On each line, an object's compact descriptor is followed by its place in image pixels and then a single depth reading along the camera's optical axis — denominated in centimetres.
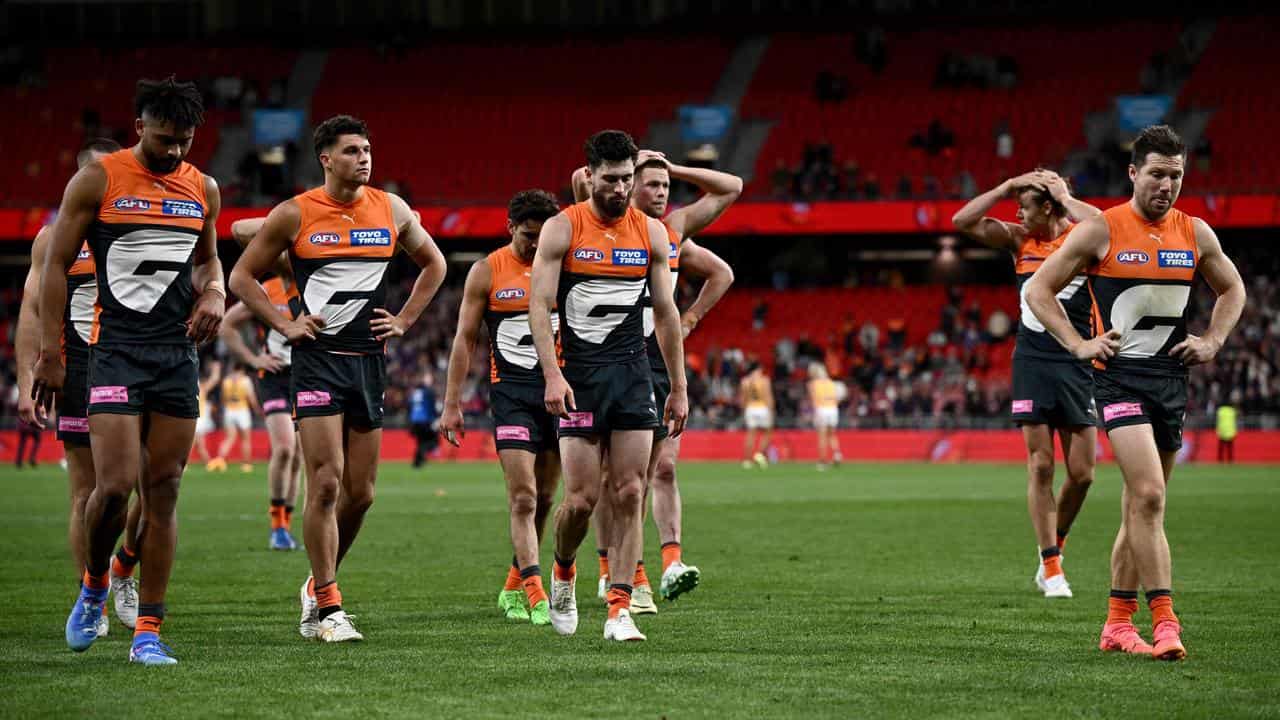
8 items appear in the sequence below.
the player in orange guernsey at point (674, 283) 2014
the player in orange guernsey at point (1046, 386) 2286
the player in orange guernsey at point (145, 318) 1543
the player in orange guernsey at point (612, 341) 1695
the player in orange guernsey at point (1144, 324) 1600
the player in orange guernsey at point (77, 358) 1823
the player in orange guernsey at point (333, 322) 1703
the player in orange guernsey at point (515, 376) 1934
